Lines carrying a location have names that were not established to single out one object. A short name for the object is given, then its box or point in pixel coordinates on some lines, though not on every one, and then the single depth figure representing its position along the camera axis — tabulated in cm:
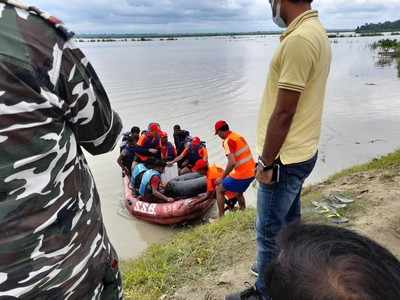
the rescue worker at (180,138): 873
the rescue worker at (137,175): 704
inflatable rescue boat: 633
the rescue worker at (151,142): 804
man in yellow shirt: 190
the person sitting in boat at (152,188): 660
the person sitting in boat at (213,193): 615
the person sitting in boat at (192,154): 778
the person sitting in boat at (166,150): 831
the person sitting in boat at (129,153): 807
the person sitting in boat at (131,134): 847
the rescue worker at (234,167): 546
